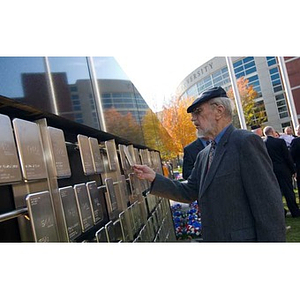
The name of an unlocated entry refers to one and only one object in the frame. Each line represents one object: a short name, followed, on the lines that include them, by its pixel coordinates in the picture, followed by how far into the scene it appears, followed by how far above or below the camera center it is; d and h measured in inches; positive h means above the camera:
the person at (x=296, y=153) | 194.1 -12.5
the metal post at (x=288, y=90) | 309.3 +45.6
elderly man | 54.3 -6.8
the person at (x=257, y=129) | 179.9 +7.3
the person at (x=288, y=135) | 243.0 -0.3
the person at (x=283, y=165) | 191.0 -18.6
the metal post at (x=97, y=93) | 88.1 +23.3
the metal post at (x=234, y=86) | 339.0 +65.2
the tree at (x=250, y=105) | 714.4 +87.6
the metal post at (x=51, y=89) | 53.9 +16.6
